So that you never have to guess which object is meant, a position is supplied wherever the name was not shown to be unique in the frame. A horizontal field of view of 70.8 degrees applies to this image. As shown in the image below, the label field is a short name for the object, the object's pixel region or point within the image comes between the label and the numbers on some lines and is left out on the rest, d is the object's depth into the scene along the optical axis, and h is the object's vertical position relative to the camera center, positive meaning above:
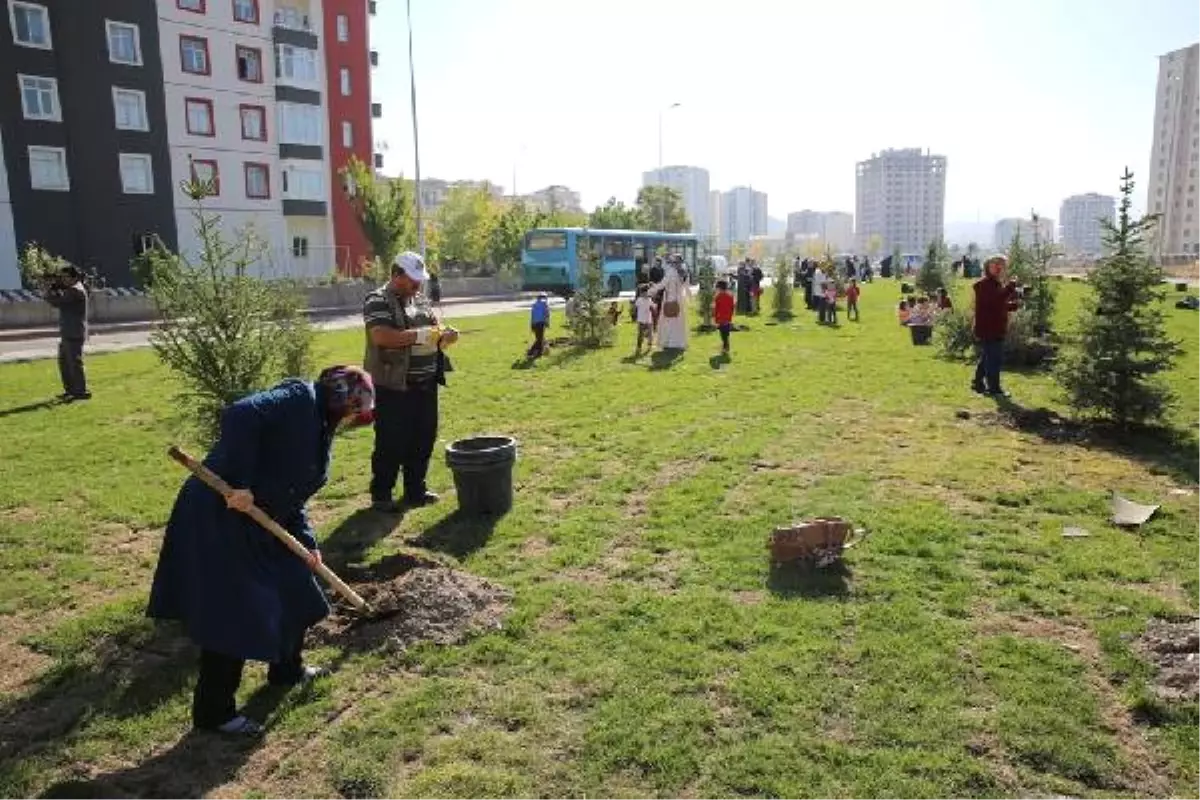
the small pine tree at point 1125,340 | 8.91 -0.81
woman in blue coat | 3.64 -1.18
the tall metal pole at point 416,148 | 38.03 +5.75
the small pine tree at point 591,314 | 17.08 -0.87
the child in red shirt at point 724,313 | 16.16 -0.84
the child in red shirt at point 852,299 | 24.02 -0.90
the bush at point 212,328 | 6.51 -0.41
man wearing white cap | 6.36 -0.81
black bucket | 6.53 -1.59
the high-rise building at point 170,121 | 33.97 +6.99
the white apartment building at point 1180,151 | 124.06 +16.57
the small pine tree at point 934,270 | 29.78 -0.14
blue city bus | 35.16 +0.67
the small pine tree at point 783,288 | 24.81 -0.58
